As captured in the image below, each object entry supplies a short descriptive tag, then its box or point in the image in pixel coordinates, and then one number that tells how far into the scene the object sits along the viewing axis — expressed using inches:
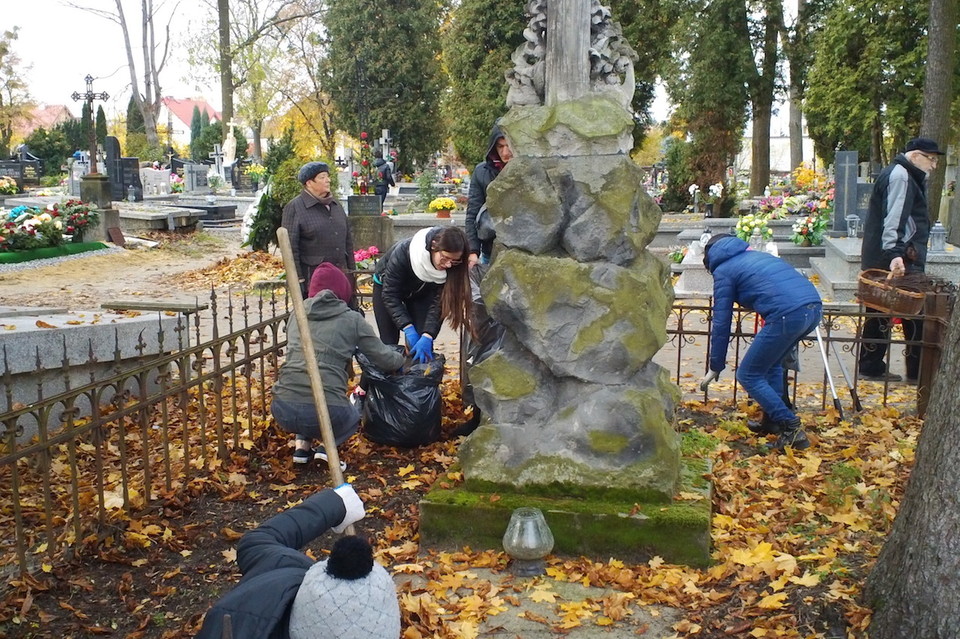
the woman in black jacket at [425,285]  213.9
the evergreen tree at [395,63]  1350.9
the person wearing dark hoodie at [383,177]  997.1
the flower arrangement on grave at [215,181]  1317.4
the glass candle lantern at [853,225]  531.5
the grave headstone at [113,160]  979.3
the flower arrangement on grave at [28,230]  578.9
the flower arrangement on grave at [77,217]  629.9
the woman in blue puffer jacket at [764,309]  212.8
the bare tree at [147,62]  1533.0
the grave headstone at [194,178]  1277.8
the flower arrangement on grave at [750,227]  514.3
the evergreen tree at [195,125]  2284.7
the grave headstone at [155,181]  1259.2
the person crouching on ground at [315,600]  84.6
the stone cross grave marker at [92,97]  810.8
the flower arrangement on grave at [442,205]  709.9
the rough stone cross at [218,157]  1482.5
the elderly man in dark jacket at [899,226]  274.7
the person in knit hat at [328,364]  191.6
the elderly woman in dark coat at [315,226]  287.3
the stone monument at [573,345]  163.0
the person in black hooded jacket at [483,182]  239.8
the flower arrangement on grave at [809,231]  574.6
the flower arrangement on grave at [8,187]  1022.0
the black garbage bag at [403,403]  213.9
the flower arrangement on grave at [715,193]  742.5
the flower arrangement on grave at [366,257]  512.7
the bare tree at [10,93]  2031.3
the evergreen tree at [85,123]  1710.1
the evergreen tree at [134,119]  2038.6
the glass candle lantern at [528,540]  152.3
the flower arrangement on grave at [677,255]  530.1
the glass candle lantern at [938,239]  453.1
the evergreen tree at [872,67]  814.5
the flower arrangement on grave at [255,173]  1289.4
